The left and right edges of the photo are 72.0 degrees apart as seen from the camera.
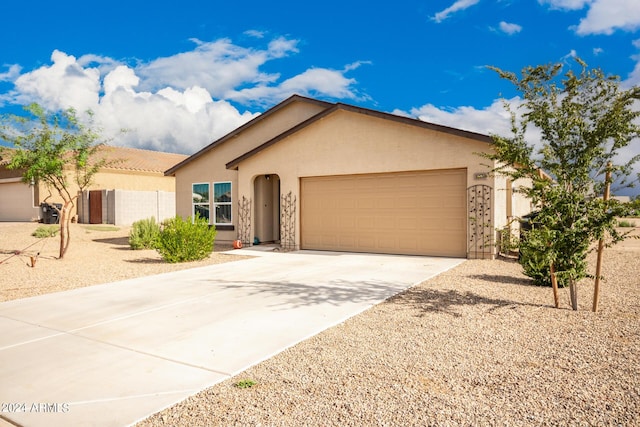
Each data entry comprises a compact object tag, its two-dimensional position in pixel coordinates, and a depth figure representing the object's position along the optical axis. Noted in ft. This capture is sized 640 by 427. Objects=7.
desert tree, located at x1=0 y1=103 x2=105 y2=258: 42.47
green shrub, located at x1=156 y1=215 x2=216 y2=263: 41.32
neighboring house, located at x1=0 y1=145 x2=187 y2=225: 91.35
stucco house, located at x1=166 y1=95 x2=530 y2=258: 41.75
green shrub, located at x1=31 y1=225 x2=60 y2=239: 64.64
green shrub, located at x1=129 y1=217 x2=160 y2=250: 53.62
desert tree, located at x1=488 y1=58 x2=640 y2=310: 20.47
